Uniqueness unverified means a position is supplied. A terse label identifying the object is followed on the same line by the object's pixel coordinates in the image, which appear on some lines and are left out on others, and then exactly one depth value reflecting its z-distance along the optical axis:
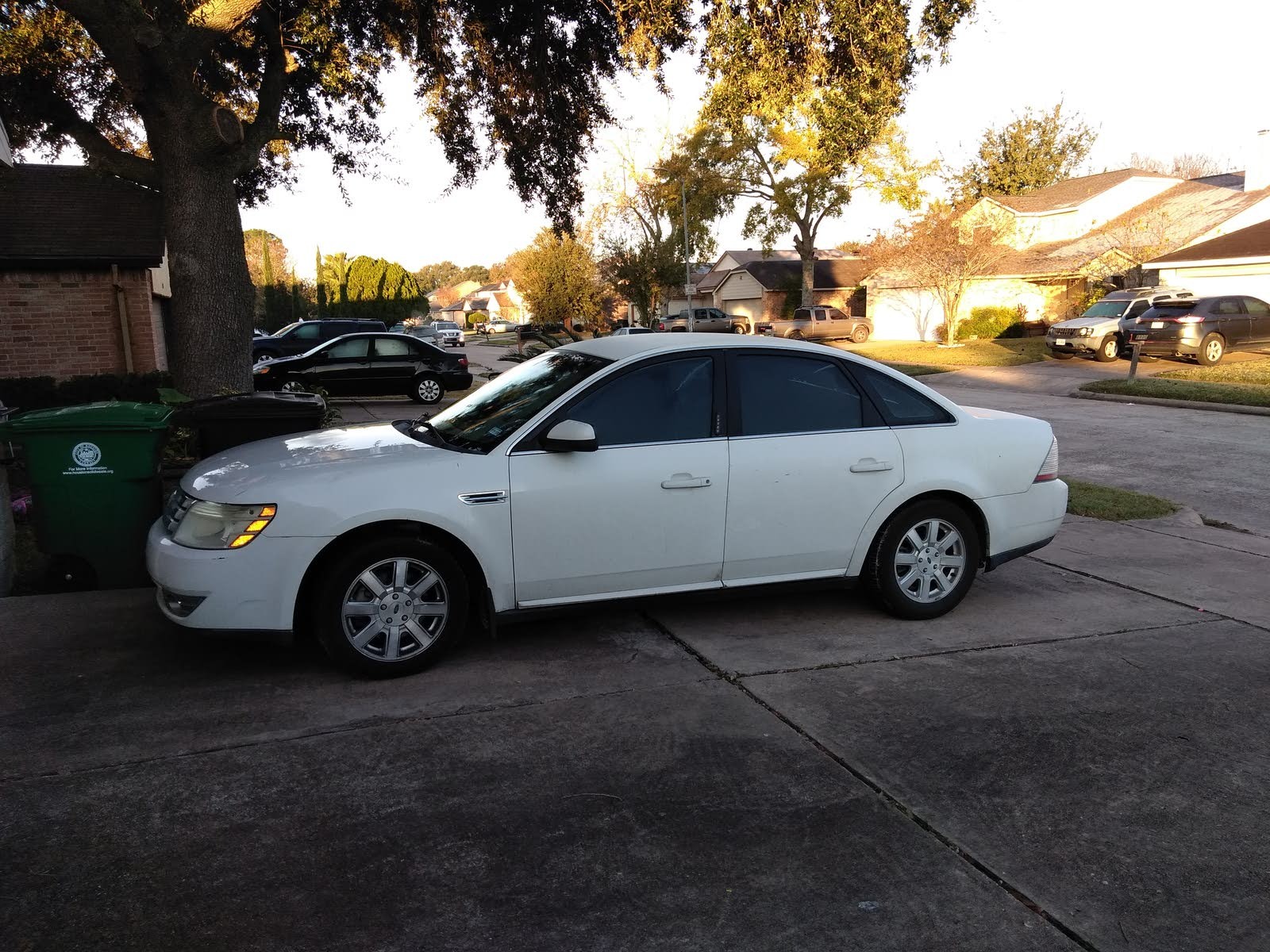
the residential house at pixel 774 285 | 56.38
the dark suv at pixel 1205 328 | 23.77
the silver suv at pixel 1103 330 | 26.95
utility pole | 47.09
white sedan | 4.32
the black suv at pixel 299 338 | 23.39
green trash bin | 5.51
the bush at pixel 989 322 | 38.44
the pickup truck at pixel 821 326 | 41.47
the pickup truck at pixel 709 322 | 47.00
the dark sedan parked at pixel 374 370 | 17.97
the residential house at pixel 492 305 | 130.21
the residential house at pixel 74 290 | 15.62
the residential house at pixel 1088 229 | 34.19
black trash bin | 6.09
